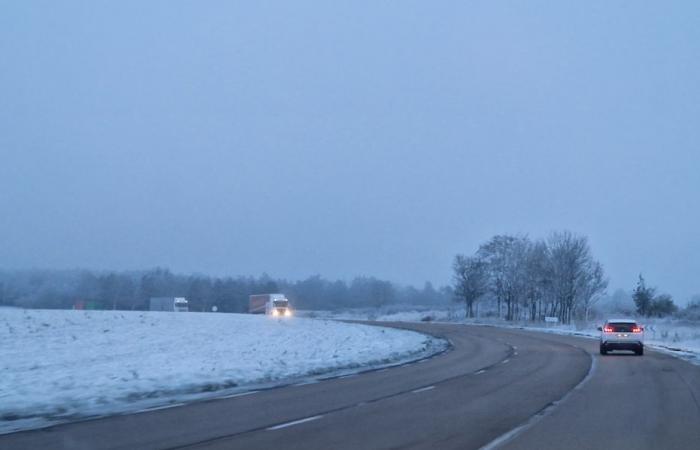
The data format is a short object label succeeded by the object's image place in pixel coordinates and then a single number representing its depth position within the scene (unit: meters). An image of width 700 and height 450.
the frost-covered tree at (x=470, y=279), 110.19
